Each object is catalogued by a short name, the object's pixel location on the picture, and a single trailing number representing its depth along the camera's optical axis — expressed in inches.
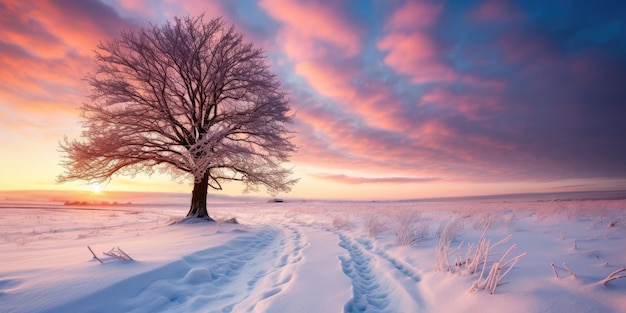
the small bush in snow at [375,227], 322.9
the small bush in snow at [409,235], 243.1
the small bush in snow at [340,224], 419.5
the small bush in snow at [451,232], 242.3
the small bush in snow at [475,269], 108.9
